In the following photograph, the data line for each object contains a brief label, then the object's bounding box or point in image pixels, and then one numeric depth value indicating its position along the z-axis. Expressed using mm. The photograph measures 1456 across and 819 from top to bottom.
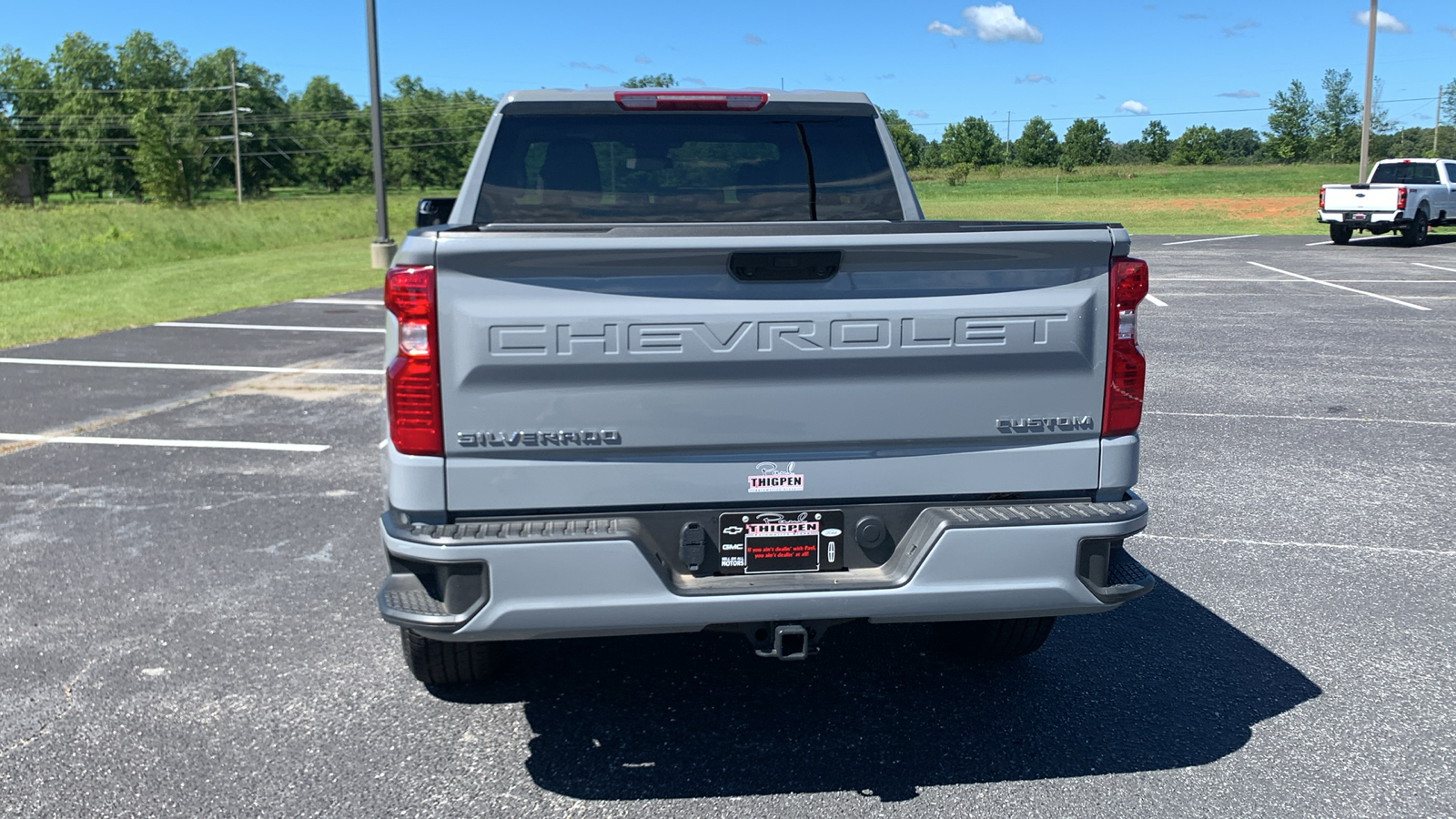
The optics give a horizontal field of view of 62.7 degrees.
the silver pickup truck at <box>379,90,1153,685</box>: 2959
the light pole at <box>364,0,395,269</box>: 21797
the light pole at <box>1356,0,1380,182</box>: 34916
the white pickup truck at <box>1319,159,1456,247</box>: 26578
